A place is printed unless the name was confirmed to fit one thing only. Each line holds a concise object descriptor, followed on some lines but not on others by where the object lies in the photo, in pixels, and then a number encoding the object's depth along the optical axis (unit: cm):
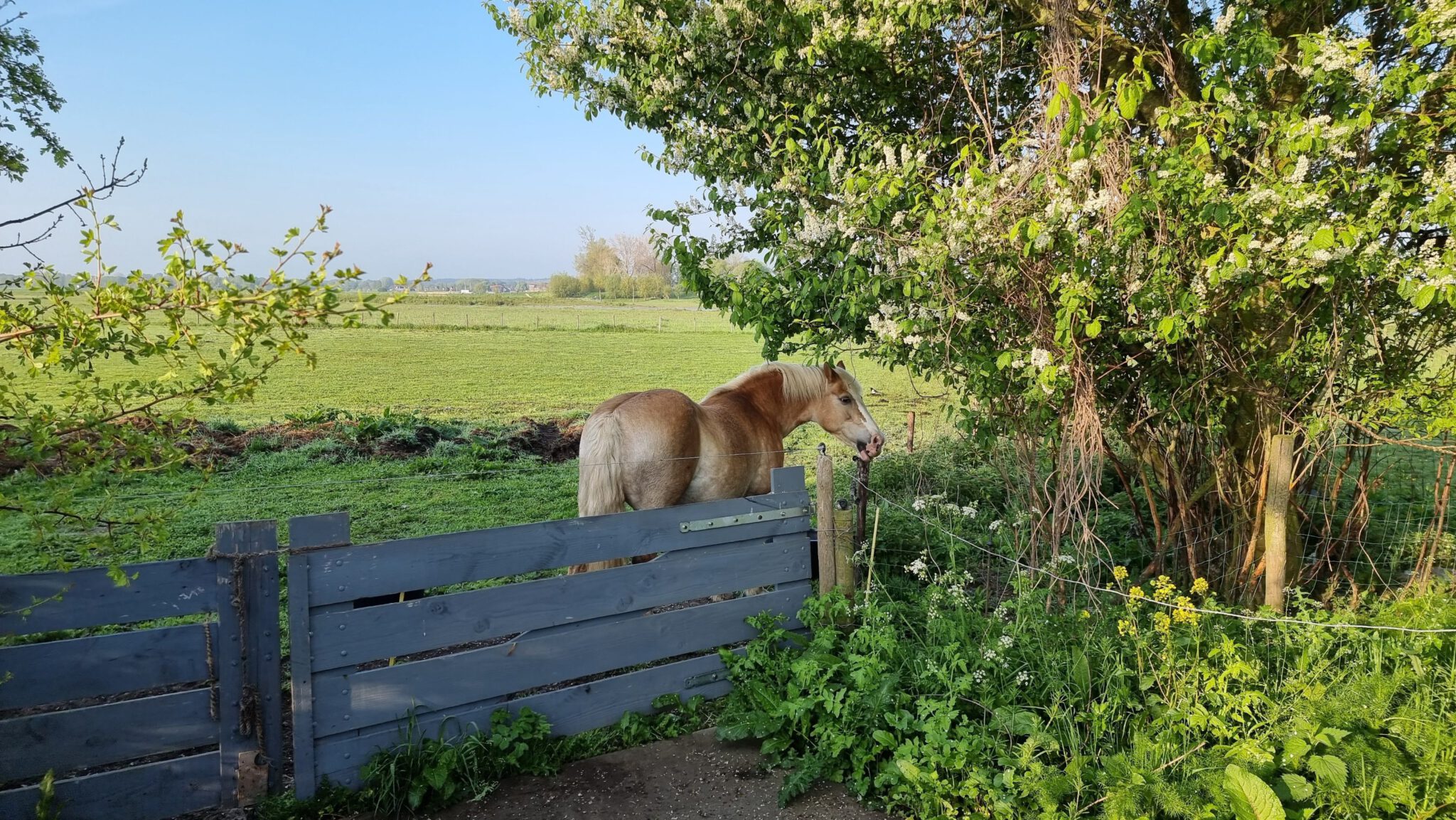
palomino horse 486
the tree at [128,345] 214
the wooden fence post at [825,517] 420
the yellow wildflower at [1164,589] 340
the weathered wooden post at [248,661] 295
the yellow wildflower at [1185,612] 331
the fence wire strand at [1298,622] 322
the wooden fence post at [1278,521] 410
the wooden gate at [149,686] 271
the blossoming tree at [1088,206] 360
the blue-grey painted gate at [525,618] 309
